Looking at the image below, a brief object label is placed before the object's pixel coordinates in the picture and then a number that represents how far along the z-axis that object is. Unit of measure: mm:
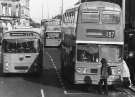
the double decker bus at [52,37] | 51156
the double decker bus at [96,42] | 18422
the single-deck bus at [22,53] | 23625
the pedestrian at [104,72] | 17484
